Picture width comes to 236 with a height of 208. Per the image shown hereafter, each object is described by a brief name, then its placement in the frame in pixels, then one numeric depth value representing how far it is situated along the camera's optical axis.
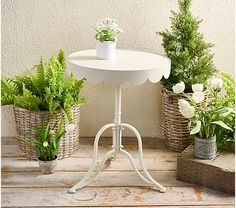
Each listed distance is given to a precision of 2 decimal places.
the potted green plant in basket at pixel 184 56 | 2.92
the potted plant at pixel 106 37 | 2.58
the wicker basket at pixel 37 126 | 2.85
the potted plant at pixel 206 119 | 2.67
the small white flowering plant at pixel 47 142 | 2.72
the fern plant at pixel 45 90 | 2.79
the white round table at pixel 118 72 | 2.35
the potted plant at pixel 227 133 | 2.82
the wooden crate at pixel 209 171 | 2.57
